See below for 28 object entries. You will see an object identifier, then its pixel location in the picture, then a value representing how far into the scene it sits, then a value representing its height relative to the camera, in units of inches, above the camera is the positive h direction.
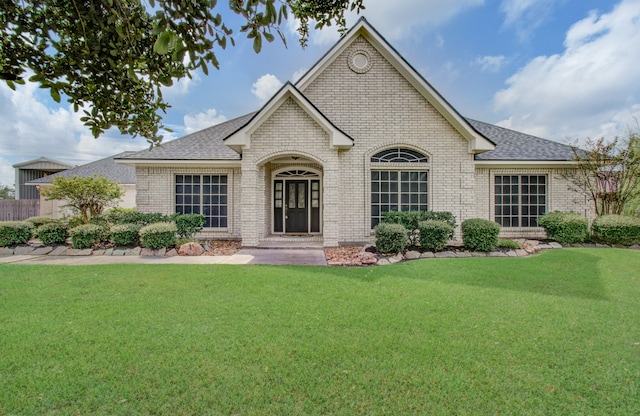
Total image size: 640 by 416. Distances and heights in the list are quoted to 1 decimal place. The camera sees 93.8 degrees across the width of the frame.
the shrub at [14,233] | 400.2 -34.1
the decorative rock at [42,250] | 386.3 -55.9
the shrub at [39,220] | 438.8 -18.4
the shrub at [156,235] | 377.1 -35.3
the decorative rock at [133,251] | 379.3 -55.6
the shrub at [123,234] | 388.5 -34.6
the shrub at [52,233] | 402.6 -34.1
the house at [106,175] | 773.9 +90.5
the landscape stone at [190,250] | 380.5 -54.0
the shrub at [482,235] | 378.3 -35.3
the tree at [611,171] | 447.5 +56.3
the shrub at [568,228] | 418.0 -29.0
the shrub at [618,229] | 410.0 -30.7
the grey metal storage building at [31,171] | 1006.4 +123.9
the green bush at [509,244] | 389.1 -48.4
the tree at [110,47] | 98.4 +60.9
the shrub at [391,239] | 361.4 -38.2
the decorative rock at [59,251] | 382.3 -56.0
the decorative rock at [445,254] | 367.2 -58.5
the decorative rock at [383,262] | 336.5 -62.5
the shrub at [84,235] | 390.3 -35.9
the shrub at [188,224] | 430.9 -23.5
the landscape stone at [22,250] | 390.3 -55.7
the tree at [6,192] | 1806.1 +97.8
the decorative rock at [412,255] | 364.8 -58.4
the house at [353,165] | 417.1 +67.5
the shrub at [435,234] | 373.7 -33.5
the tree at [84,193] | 420.5 +22.1
